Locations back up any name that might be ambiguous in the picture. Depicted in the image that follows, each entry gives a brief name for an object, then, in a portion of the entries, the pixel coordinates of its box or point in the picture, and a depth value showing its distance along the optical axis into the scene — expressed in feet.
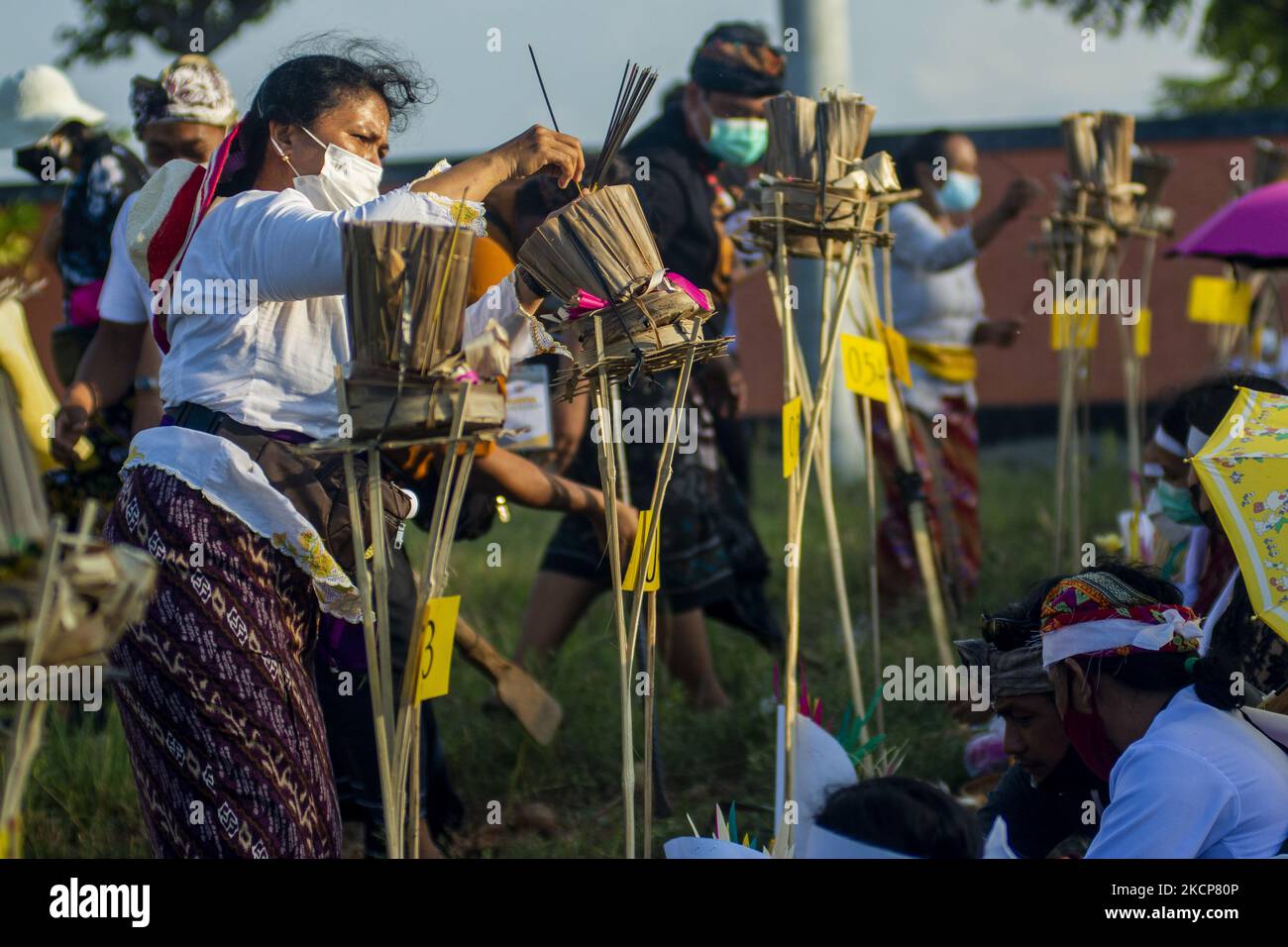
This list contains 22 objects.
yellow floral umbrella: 14.42
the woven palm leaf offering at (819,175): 18.95
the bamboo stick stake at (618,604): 14.49
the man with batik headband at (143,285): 20.93
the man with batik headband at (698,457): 26.11
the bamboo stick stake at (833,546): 20.10
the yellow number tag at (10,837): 10.36
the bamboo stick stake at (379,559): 12.94
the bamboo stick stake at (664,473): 14.62
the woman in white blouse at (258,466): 13.85
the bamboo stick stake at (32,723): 9.55
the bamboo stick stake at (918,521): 24.41
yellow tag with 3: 13.38
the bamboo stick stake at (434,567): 12.82
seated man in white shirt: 13.19
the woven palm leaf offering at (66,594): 9.68
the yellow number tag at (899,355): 23.27
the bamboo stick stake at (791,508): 16.56
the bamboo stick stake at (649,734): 15.43
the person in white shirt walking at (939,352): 32.42
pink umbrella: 28.07
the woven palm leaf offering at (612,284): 13.96
